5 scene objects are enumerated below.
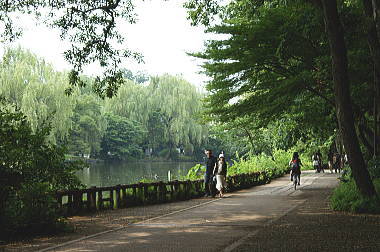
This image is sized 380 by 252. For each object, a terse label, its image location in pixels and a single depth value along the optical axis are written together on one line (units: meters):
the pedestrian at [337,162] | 39.47
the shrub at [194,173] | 21.53
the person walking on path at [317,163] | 39.38
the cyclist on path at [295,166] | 21.98
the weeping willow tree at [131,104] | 65.38
